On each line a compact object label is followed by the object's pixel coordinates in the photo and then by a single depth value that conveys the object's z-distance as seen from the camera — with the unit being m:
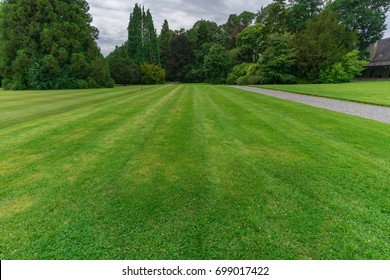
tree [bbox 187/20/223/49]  62.90
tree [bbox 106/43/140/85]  43.93
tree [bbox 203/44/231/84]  48.94
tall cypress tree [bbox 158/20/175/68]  64.81
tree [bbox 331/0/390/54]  39.66
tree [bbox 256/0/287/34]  40.44
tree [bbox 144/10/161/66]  57.22
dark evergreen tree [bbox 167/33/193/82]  60.97
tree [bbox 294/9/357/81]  31.88
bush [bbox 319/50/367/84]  31.41
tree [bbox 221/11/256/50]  69.56
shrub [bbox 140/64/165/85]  48.53
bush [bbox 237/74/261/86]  33.44
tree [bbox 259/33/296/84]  31.03
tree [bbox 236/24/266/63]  42.06
